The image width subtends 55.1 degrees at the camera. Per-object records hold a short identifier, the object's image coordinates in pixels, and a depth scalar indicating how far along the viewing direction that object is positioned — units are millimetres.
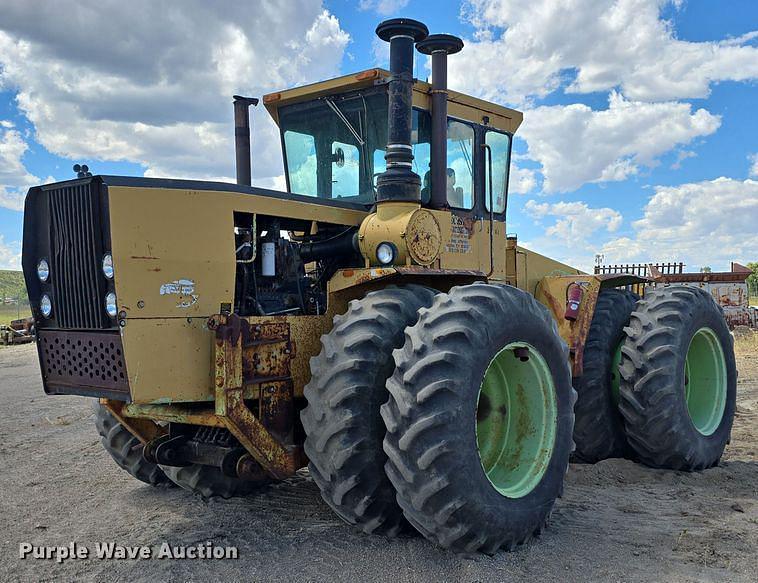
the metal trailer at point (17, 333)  23984
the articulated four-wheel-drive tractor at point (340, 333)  4246
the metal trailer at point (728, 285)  19183
